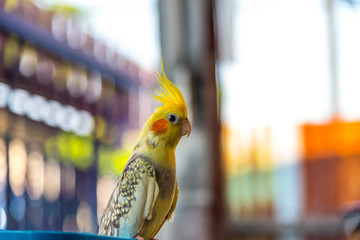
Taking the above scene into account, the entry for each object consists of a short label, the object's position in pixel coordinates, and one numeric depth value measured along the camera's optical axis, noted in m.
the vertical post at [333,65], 3.63
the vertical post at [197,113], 2.48
